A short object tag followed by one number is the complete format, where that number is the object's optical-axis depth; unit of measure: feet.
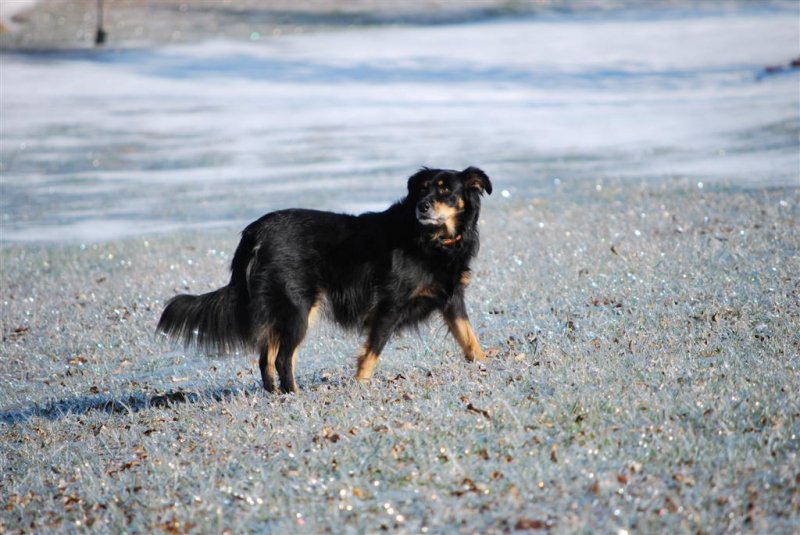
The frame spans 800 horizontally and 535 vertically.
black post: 307.37
